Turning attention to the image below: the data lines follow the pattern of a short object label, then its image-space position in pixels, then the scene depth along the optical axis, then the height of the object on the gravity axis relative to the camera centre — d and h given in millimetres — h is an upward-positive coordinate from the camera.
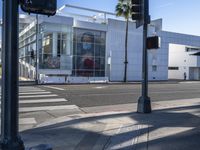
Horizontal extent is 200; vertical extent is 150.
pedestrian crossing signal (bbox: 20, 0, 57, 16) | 2261 +886
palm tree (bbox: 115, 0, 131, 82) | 21979 +8300
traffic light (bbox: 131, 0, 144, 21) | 5655 +2110
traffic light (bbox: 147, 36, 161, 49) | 5549 +1011
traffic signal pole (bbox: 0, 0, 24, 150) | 2248 -44
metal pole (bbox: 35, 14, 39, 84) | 18164 +1319
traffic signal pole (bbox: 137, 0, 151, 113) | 5709 -330
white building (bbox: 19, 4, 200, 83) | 21499 +3276
